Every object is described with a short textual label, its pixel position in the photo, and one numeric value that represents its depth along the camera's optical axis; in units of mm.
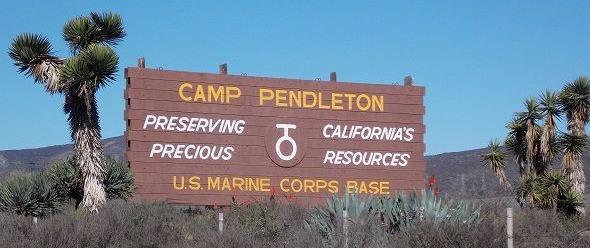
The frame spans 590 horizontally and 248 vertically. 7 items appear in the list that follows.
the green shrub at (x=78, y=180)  25281
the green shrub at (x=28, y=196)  24312
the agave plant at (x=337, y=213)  17469
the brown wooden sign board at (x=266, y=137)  25938
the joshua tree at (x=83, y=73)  23609
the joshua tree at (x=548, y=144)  29516
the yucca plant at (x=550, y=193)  28406
